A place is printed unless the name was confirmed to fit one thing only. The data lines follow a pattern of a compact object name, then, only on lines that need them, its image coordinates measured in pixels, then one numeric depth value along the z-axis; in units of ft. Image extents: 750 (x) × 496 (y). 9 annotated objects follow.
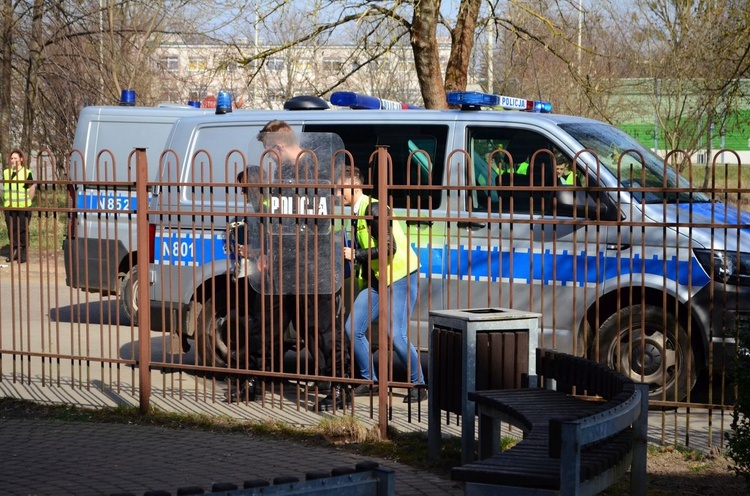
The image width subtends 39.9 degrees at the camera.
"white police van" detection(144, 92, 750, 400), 22.29
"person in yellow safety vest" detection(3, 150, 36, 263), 24.90
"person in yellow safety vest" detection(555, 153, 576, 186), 25.55
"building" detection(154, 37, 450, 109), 84.18
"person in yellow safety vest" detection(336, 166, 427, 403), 22.06
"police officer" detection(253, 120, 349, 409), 22.57
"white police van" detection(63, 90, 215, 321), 38.93
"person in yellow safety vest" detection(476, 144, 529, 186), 25.81
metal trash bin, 18.65
